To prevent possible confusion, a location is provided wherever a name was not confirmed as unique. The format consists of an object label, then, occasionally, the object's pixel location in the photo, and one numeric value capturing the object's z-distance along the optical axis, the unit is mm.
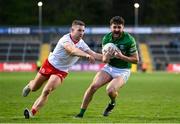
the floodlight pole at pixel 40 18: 78912
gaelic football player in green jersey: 15617
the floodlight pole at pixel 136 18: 79956
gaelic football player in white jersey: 15445
